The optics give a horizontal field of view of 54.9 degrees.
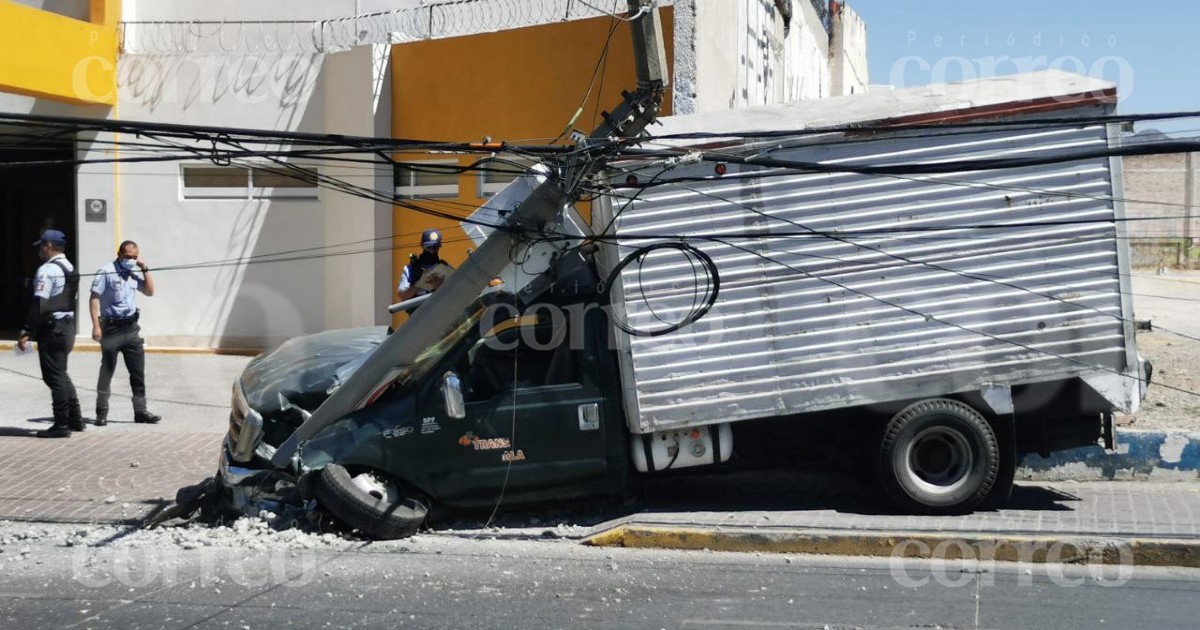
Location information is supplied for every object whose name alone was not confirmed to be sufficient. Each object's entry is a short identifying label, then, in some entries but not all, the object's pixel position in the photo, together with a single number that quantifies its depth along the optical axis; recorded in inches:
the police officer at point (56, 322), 408.8
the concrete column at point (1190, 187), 1225.9
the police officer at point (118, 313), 426.3
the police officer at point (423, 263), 418.9
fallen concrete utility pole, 308.0
